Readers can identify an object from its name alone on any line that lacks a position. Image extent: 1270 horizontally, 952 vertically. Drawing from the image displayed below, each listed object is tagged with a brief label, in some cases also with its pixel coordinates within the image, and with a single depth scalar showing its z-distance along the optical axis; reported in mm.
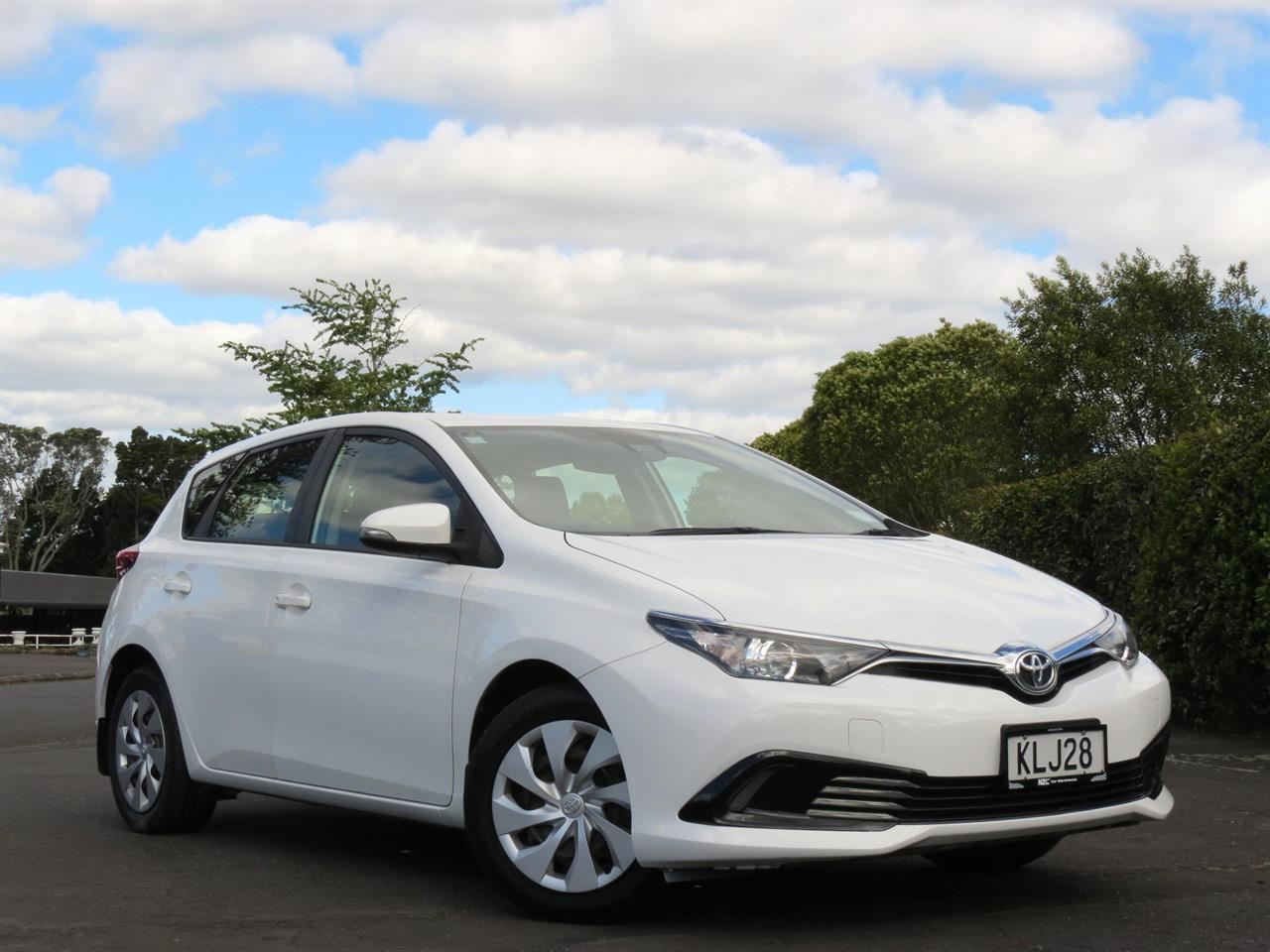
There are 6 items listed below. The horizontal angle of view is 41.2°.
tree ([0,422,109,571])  98188
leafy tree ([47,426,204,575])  112875
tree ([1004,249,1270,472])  43594
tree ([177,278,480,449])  31719
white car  4684
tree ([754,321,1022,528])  52125
